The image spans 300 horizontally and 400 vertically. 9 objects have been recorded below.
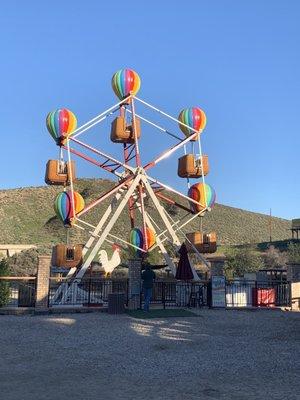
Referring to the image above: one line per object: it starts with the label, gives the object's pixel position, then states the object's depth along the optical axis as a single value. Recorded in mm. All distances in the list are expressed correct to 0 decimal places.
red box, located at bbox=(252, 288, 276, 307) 21234
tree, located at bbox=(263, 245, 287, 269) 47612
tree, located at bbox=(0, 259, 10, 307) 18641
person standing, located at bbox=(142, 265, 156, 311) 18859
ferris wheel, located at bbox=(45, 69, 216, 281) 22922
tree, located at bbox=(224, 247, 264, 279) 39103
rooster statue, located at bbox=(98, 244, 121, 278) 26219
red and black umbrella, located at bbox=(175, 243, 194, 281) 21219
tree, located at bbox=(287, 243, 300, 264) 44156
